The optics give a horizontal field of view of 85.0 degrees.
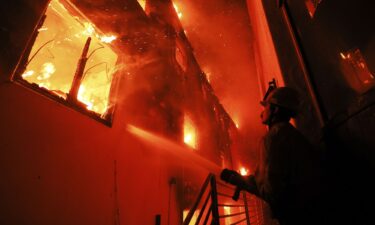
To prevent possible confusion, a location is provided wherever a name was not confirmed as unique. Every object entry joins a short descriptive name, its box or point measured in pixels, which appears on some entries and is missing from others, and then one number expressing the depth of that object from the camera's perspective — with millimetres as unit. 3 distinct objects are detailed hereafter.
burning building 2396
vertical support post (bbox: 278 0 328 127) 2344
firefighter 1961
